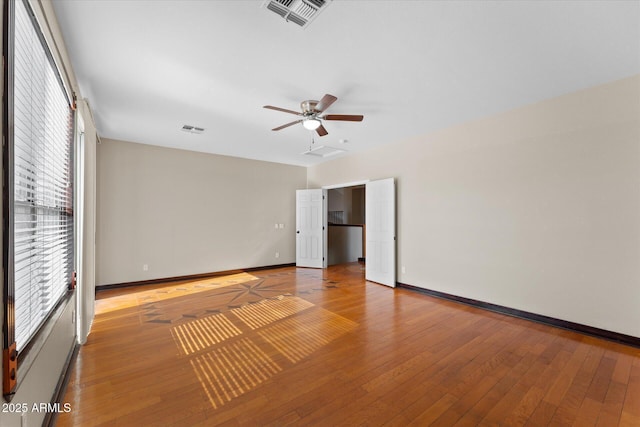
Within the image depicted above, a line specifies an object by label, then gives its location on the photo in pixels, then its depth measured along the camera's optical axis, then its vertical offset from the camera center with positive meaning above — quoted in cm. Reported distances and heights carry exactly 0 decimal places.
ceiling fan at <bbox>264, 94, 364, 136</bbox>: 311 +125
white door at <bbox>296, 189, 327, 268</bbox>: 706 -34
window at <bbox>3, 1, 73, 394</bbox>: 114 +20
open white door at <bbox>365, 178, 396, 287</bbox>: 521 -34
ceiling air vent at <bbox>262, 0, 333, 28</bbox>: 190 +149
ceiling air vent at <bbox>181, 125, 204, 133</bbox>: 447 +144
